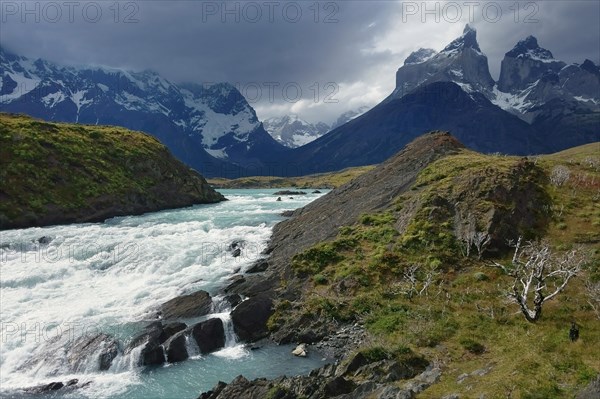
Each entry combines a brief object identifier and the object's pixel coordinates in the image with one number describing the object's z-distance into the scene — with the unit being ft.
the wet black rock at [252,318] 119.22
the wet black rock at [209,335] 114.32
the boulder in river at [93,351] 108.78
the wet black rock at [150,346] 109.19
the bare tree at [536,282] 93.06
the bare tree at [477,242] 133.59
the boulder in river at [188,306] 130.00
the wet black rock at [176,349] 110.22
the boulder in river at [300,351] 105.42
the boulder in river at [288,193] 541.75
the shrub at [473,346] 88.63
